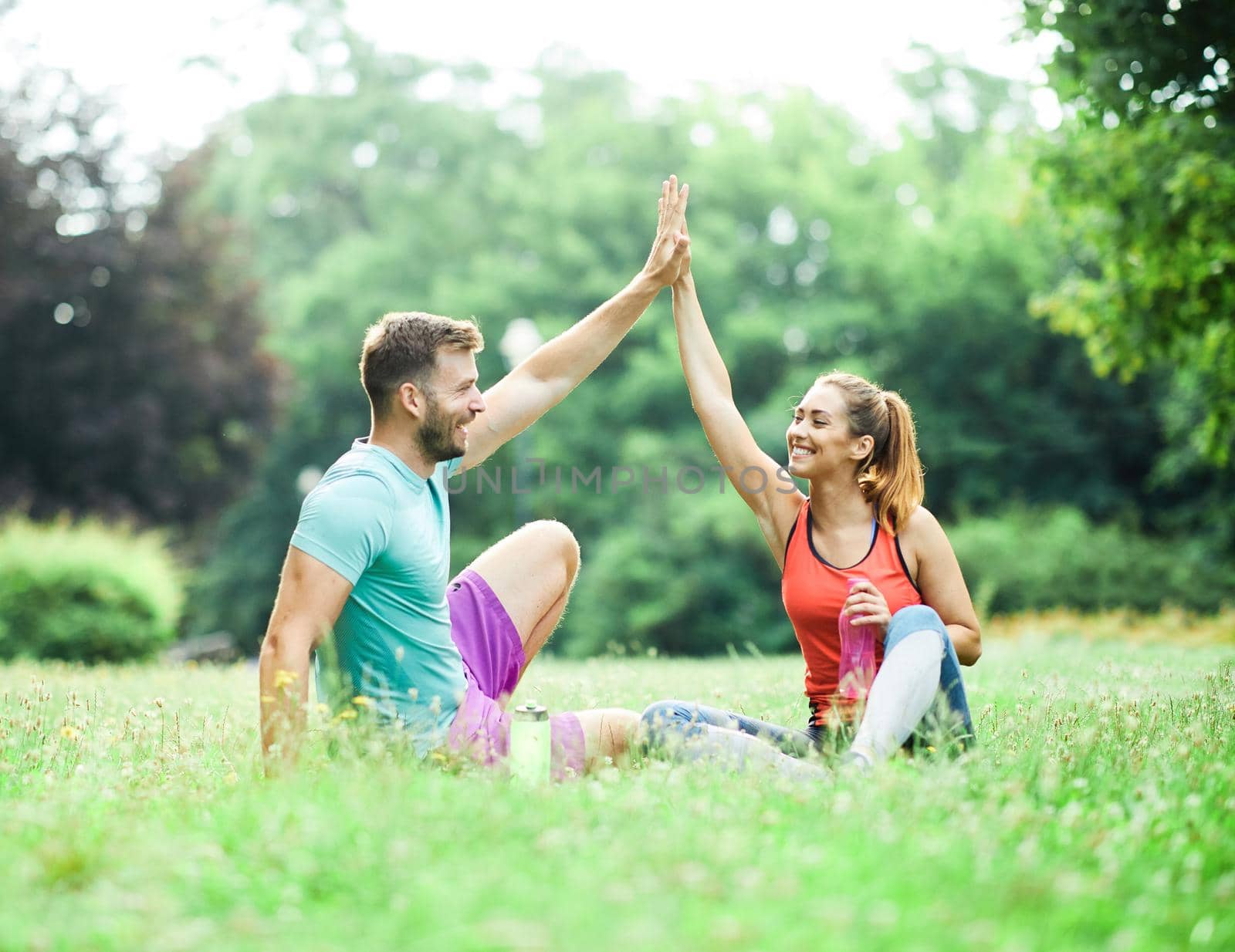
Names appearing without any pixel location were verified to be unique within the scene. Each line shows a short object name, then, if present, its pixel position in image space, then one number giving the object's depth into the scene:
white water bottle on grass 3.91
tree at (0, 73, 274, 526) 20.95
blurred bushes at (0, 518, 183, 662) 12.79
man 4.02
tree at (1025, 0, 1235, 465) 8.73
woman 4.15
